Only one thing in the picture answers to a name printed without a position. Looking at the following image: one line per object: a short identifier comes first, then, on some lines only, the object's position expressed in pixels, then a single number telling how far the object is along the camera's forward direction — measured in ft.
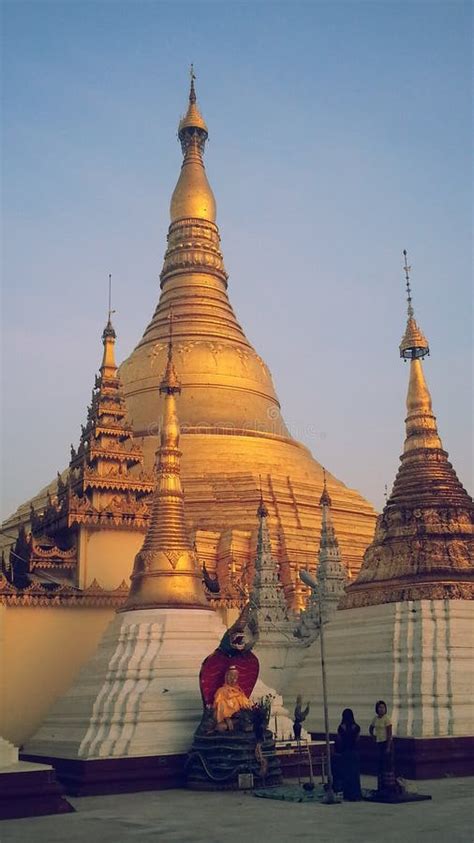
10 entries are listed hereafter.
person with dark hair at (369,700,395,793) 35.55
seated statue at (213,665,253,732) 42.91
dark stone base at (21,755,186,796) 42.27
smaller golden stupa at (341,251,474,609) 54.24
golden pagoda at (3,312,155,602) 67.05
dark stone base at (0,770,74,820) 35.27
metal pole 35.55
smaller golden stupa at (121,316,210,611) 54.34
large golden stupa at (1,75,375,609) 95.81
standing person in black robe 36.24
